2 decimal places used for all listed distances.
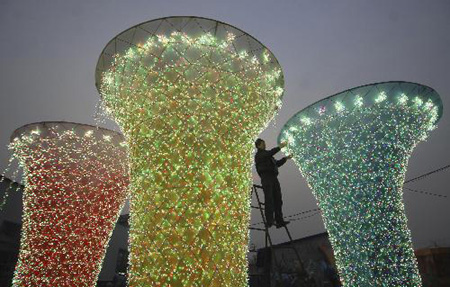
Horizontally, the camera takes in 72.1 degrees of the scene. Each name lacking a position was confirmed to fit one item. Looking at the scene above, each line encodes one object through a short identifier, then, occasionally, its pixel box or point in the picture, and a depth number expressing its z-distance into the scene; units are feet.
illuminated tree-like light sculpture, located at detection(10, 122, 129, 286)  19.10
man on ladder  14.38
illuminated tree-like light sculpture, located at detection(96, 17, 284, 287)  9.61
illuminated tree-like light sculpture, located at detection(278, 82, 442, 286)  16.74
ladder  13.57
